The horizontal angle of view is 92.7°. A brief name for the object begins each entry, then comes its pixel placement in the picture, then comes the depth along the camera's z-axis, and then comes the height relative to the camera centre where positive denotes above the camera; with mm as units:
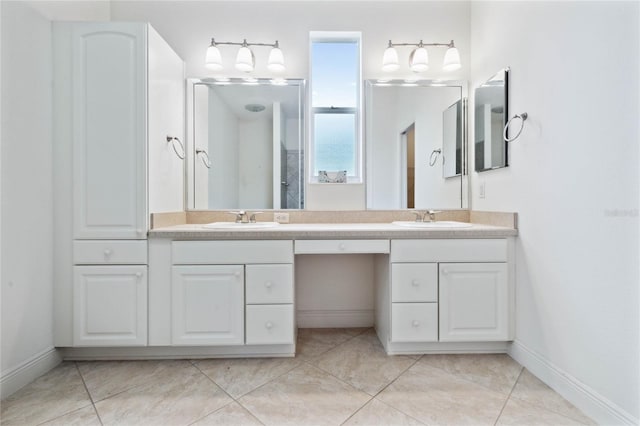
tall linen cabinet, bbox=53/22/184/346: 1640 +150
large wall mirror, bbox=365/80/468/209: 2246 +484
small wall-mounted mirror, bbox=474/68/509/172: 1824 +568
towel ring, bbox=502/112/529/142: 1640 +479
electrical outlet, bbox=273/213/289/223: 2201 -55
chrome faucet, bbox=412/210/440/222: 2133 -43
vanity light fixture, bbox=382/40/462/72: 2167 +1073
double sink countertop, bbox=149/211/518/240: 1671 -119
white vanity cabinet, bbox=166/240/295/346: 1669 -450
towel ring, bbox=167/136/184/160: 1937 +424
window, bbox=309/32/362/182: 2240 +791
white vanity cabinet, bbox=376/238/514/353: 1714 -441
